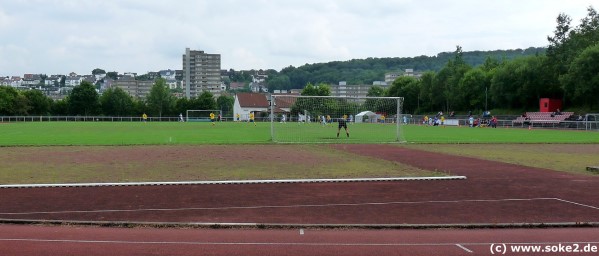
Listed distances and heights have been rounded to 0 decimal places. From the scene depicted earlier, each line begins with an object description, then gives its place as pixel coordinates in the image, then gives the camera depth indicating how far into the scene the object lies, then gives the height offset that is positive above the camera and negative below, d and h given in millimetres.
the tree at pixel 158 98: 110438 +2688
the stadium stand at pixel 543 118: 62156 -758
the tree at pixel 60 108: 107688 +413
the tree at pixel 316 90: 138500 +5760
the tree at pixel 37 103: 100938 +1403
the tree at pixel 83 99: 105875 +2295
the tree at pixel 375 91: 151500 +6004
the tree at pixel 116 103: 108850 +1531
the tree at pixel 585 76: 64438 +4663
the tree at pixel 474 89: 95000 +4299
